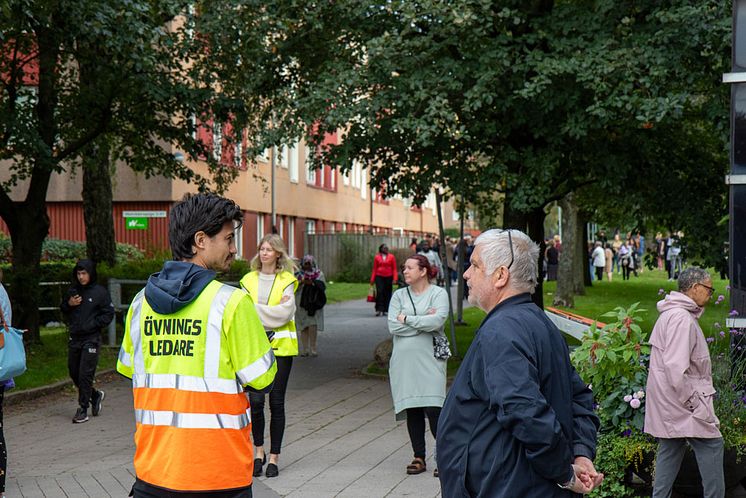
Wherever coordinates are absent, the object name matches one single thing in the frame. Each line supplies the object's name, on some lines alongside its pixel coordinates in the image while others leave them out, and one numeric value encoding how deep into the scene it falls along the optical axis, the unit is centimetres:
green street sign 2472
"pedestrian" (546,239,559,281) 4294
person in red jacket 2616
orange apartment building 3244
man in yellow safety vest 381
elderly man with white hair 358
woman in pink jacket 667
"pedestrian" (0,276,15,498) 727
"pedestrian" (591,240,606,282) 4739
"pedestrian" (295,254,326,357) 1748
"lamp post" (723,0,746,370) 794
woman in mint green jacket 841
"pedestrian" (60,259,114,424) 1196
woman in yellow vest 844
